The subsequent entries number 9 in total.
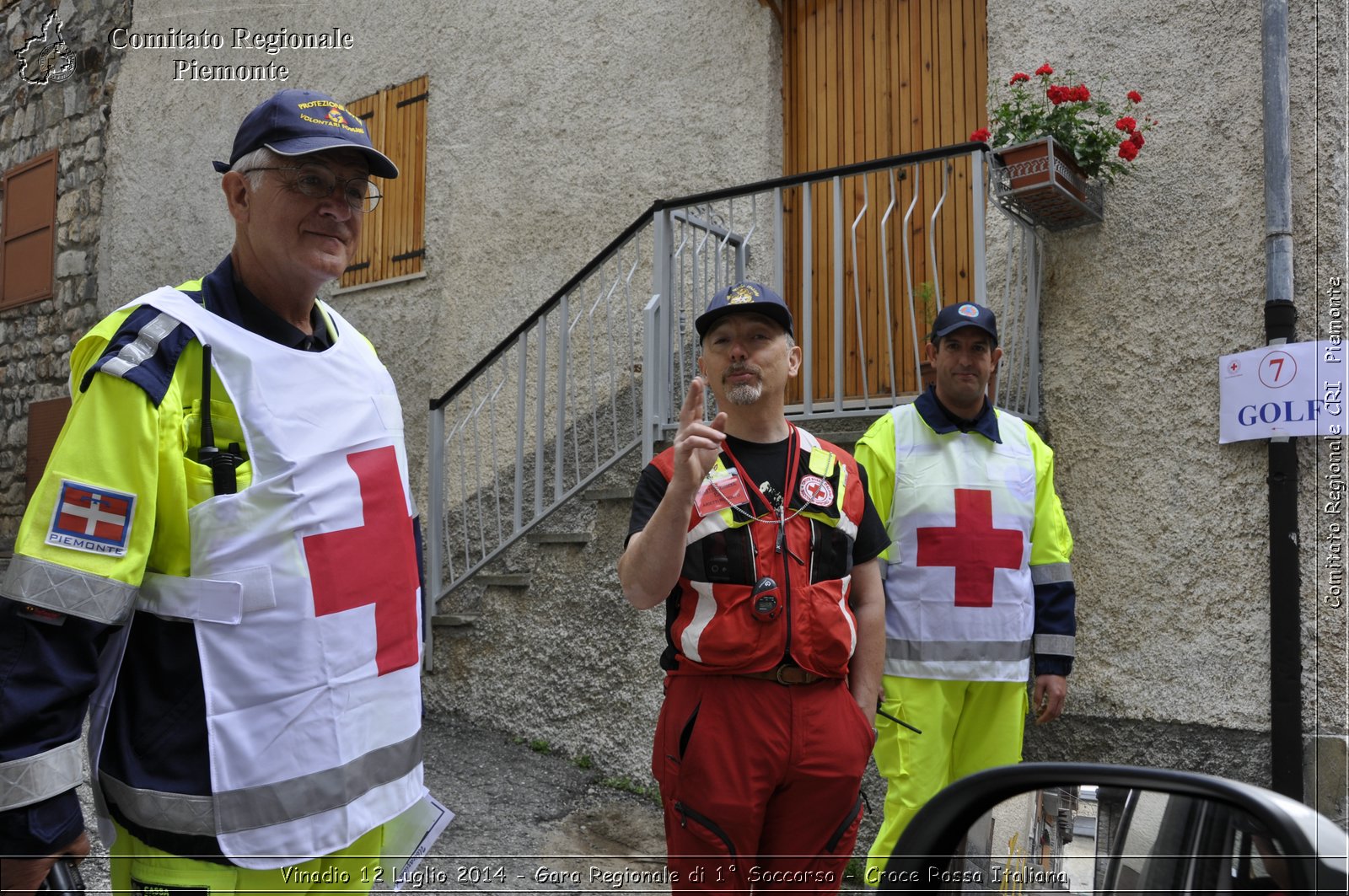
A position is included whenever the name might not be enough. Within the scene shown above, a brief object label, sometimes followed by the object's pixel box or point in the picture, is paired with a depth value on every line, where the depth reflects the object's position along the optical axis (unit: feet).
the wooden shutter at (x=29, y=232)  33.53
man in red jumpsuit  7.16
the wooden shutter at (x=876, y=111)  17.99
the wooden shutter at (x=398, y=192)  25.79
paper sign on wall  12.37
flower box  13.69
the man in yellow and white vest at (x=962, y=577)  9.59
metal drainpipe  12.39
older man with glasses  4.85
